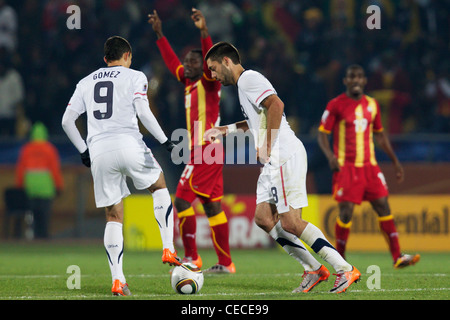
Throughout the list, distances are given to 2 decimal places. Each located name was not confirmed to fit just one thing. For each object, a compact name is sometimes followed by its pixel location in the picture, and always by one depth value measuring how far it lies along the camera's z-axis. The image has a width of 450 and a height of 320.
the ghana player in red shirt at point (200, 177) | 18.02
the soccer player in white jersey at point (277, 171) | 13.39
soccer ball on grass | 13.72
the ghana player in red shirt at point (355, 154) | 19.61
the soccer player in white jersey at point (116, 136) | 13.71
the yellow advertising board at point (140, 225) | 27.02
